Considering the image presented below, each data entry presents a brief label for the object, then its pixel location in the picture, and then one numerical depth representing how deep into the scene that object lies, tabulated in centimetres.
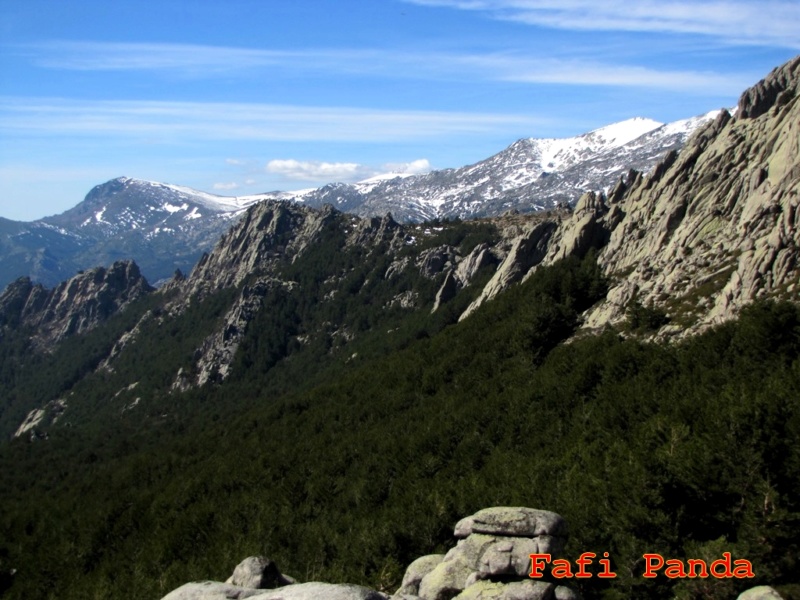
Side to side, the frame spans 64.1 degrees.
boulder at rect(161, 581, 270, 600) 3058
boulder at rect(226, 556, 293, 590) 3591
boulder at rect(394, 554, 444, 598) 3478
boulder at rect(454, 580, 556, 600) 2828
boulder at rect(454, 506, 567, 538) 3108
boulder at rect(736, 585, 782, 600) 2694
